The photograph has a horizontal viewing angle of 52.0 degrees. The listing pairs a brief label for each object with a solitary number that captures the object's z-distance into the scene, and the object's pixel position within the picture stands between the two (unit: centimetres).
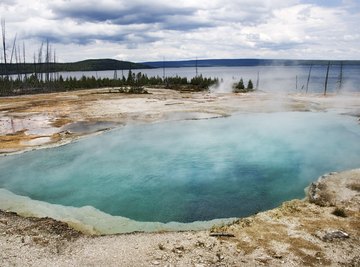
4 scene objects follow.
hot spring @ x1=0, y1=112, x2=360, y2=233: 1159
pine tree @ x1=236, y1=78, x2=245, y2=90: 5604
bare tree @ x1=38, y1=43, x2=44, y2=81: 6650
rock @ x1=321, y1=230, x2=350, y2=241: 863
